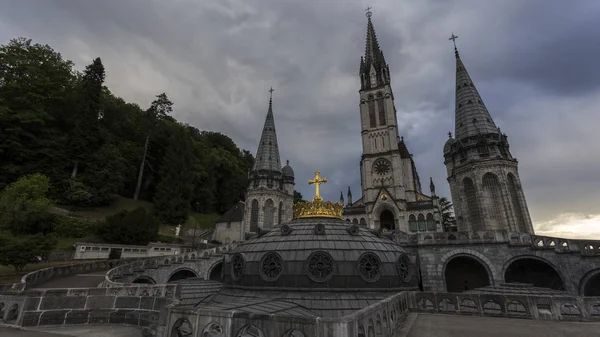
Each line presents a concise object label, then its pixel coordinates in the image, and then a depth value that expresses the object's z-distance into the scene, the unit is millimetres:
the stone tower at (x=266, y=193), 45875
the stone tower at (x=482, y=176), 27172
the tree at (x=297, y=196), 85738
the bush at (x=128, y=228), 32219
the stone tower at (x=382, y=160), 43844
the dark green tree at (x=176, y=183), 43781
